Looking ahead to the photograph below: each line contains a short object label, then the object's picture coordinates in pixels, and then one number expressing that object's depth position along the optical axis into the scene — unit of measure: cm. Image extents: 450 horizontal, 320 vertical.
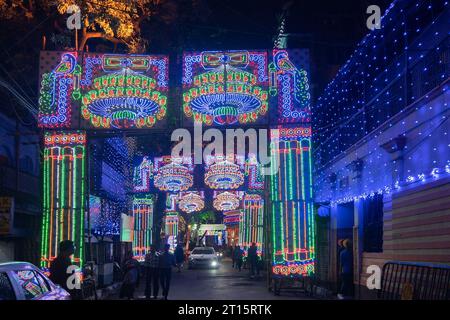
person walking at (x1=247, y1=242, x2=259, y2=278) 3022
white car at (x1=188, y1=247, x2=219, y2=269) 4150
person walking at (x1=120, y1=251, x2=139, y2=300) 1809
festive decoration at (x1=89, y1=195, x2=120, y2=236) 2441
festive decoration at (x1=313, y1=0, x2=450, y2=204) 1323
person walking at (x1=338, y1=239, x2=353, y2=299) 1761
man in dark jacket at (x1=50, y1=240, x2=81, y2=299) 1220
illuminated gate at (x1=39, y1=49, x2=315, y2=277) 1767
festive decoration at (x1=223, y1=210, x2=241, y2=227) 5594
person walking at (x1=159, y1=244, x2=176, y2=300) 1834
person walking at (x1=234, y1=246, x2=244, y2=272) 3810
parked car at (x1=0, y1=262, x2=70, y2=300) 817
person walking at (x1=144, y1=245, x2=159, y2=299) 1855
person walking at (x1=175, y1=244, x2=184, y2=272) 3400
